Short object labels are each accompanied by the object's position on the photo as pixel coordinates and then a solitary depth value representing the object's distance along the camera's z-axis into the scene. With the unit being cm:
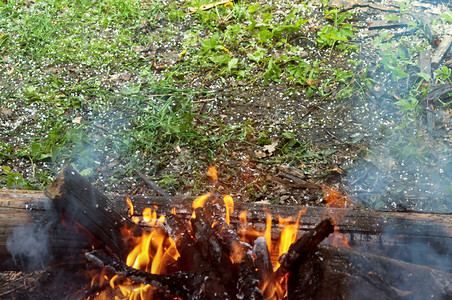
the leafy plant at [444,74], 428
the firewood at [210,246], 217
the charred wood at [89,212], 217
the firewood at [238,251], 205
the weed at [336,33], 473
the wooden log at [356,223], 231
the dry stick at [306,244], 199
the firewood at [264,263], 209
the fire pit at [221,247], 193
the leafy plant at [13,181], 365
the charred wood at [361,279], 183
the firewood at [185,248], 221
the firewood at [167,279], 207
